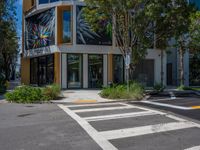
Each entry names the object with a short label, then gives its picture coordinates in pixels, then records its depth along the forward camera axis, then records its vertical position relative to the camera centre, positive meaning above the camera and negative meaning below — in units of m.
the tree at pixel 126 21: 11.49 +3.48
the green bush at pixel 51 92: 10.18 -1.19
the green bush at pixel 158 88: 13.13 -1.24
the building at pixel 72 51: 14.88 +1.87
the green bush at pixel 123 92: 10.58 -1.28
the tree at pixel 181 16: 11.71 +3.77
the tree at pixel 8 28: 16.51 +4.61
